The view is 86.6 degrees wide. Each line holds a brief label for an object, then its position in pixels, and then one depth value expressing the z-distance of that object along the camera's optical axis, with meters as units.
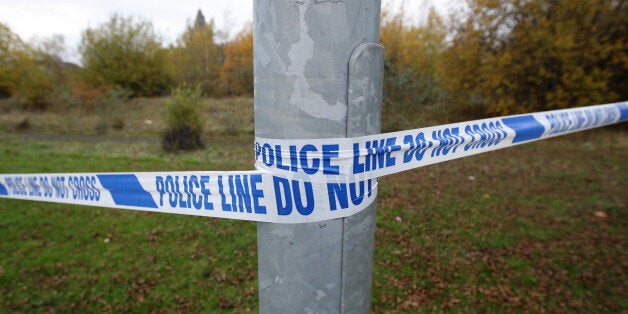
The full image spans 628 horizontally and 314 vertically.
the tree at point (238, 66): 22.14
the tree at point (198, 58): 26.90
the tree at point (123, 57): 23.77
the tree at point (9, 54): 8.92
